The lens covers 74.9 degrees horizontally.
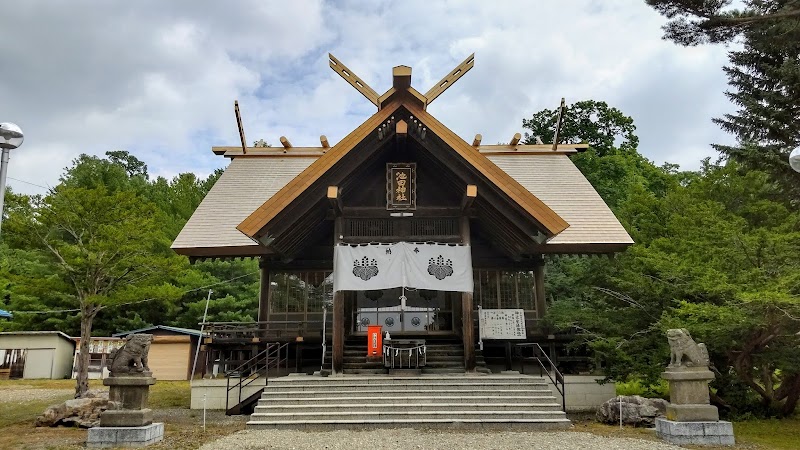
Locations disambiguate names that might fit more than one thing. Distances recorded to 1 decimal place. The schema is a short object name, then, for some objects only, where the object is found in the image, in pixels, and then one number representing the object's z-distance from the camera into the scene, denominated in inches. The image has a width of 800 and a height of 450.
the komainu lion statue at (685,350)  303.3
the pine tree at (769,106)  530.9
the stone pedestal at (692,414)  287.9
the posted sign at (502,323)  479.5
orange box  435.5
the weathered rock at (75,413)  354.9
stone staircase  335.0
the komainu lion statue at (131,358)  306.7
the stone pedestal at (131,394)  295.8
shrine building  424.5
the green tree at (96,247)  470.6
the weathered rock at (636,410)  356.2
